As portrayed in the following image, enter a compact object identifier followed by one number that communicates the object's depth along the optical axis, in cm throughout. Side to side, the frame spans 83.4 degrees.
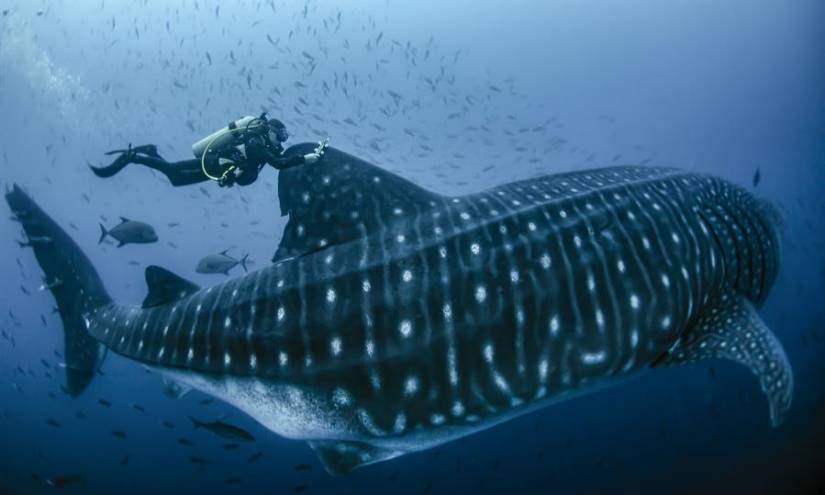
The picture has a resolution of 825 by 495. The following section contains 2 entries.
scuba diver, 546
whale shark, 316
